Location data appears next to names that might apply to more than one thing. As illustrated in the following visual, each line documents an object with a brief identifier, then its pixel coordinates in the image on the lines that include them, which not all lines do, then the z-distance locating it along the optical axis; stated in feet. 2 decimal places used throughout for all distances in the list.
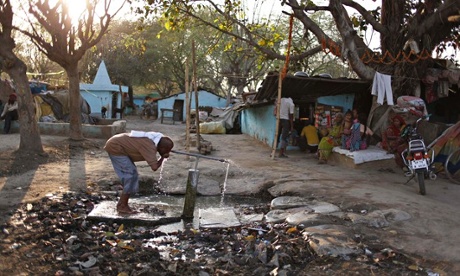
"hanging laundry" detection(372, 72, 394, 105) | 32.17
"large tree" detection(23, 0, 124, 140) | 36.94
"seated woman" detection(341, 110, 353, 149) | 33.58
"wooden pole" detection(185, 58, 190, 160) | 32.51
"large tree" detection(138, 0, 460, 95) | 31.96
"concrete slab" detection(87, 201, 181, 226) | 16.79
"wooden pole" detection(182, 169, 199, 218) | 18.13
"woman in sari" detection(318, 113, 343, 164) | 35.17
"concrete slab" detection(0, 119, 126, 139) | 43.93
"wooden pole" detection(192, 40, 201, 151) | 36.88
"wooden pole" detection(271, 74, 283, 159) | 34.60
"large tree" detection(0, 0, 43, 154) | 30.58
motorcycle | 22.48
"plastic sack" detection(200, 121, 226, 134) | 67.65
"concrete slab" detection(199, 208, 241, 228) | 16.83
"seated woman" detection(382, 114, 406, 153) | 30.71
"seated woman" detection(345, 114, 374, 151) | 32.37
